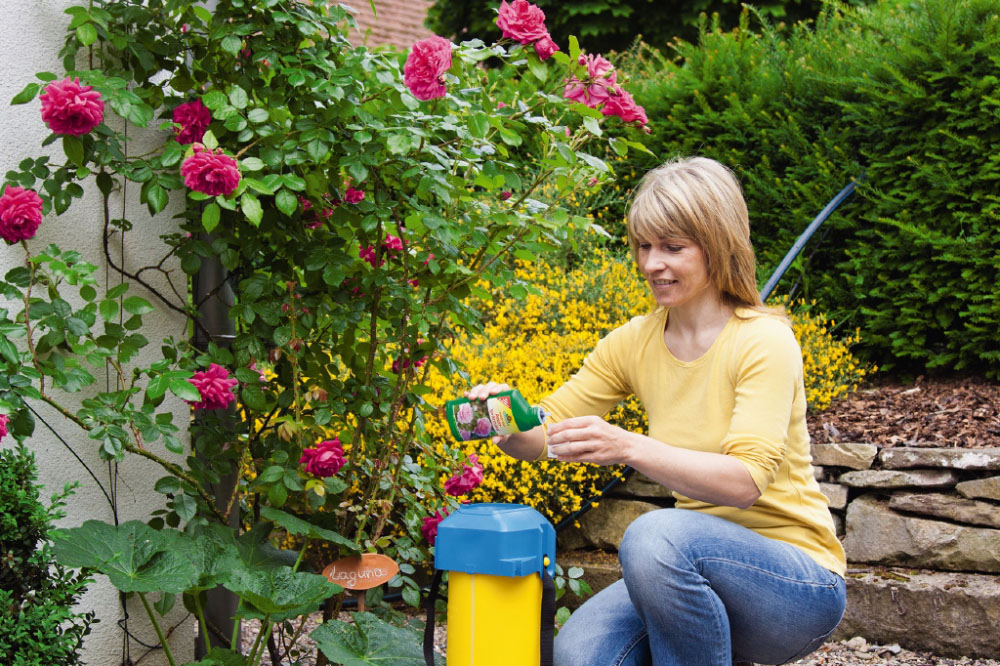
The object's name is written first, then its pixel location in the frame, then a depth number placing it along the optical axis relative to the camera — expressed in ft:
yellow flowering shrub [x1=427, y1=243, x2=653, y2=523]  10.71
